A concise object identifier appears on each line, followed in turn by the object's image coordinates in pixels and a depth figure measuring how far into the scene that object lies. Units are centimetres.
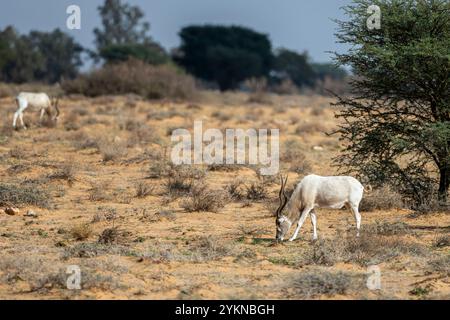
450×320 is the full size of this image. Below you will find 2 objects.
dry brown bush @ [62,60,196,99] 3800
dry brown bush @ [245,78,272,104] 4015
